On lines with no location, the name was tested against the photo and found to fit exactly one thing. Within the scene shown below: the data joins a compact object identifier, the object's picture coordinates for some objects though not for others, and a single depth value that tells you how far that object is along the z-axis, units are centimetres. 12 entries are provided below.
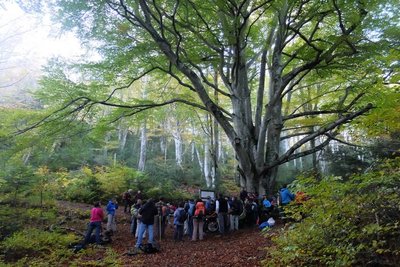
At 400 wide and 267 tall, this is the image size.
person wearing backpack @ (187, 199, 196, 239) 1107
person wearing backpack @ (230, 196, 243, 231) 1109
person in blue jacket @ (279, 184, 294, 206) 1053
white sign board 1352
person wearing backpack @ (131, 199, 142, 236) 1061
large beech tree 852
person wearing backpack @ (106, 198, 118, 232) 1123
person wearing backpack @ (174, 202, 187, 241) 1081
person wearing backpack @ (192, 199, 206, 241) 1052
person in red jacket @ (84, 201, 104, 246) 916
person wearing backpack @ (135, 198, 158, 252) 864
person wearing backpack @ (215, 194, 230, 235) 1117
